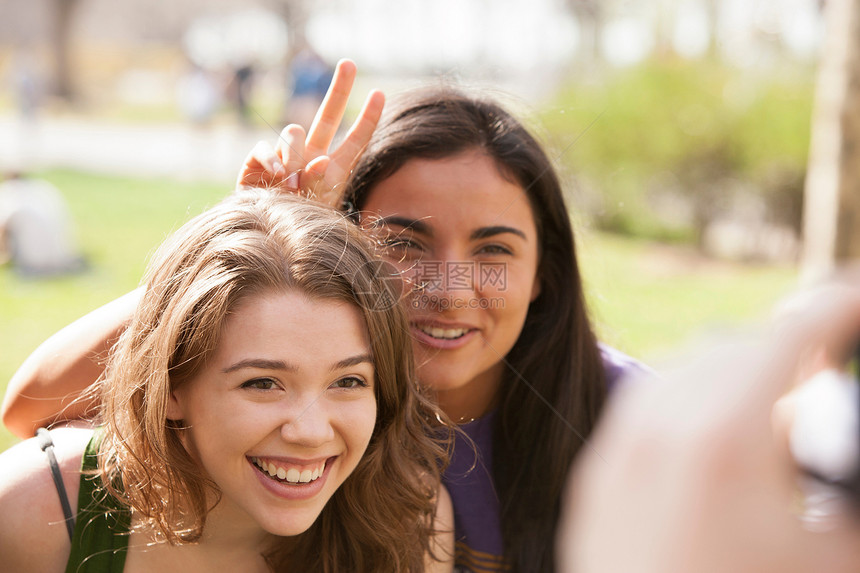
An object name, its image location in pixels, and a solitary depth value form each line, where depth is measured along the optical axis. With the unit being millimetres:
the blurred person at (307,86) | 10731
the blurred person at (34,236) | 7301
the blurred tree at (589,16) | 14883
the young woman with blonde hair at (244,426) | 1701
